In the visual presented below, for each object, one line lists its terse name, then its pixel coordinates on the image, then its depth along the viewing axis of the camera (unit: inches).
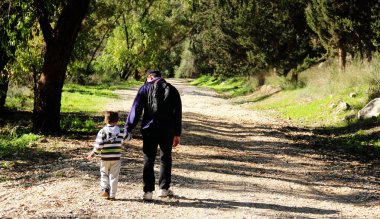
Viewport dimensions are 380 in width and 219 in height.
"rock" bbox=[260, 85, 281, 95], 1098.9
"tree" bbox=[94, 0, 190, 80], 1840.6
